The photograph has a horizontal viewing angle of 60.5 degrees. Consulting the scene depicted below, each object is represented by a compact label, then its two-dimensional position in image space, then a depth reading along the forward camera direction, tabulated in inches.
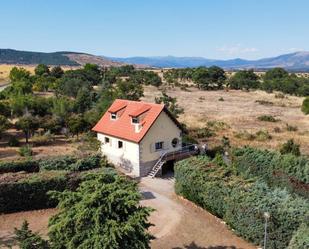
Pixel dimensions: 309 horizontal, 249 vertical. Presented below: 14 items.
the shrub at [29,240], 376.6
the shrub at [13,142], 1114.6
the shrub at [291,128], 1386.2
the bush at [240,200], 505.0
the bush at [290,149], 915.4
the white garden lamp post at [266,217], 489.9
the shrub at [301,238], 425.2
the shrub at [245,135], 1224.9
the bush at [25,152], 947.5
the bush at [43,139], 1154.4
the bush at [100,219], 377.4
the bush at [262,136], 1224.0
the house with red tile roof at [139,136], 861.8
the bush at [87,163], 749.1
